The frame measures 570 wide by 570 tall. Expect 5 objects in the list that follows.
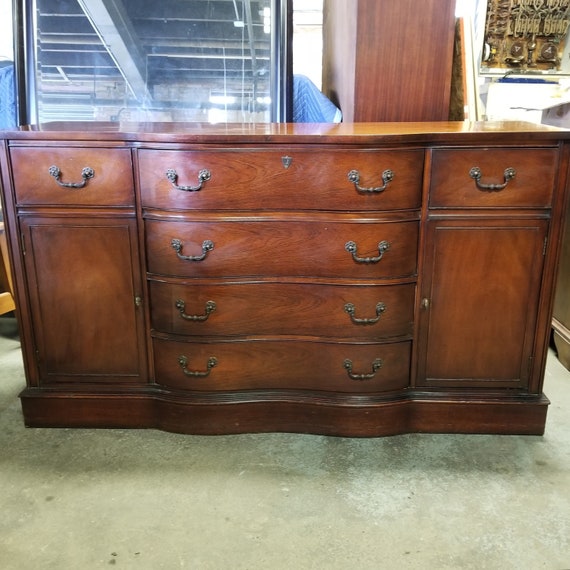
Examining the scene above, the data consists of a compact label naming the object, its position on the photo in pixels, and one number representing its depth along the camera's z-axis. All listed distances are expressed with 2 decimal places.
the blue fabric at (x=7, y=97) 2.55
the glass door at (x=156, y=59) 2.52
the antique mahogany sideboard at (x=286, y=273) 1.54
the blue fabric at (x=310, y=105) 2.39
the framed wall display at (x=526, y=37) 4.18
